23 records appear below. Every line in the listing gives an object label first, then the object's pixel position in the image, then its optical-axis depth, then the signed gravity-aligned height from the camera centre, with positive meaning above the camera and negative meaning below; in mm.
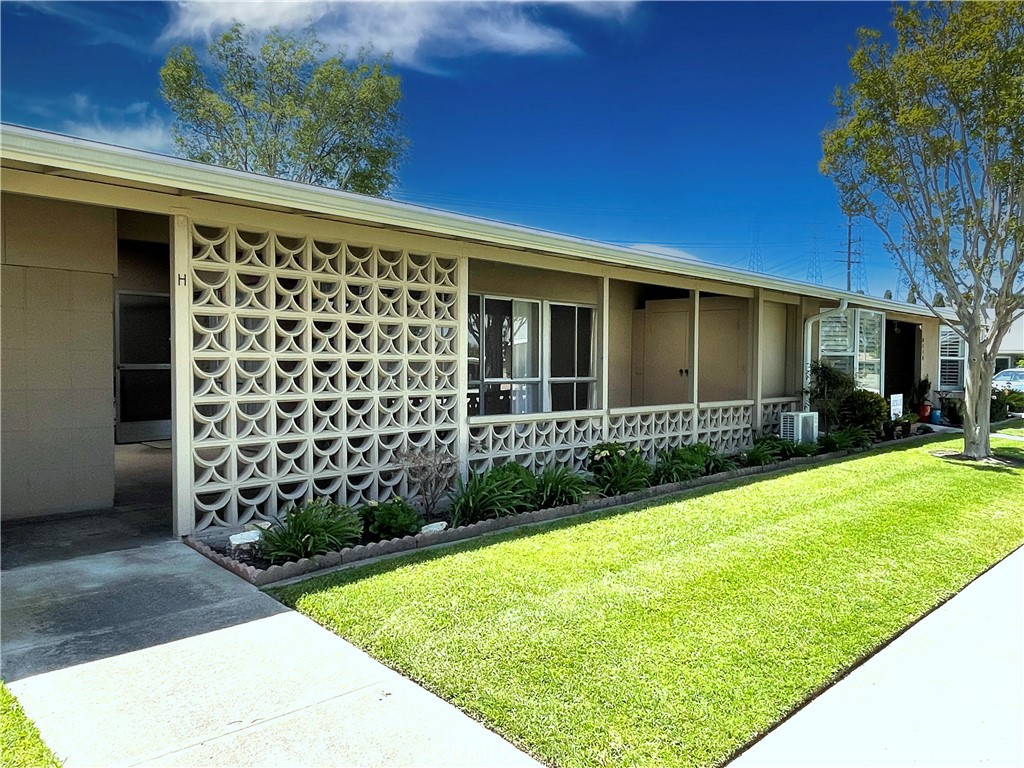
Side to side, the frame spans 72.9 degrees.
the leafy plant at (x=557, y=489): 7270 -1272
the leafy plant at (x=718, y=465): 9422 -1295
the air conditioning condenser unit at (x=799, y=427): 11727 -956
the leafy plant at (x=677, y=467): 8748 -1235
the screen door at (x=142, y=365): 10125 +19
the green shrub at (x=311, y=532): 5195 -1287
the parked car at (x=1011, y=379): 25697 -232
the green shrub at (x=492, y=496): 6573 -1241
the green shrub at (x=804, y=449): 10969 -1237
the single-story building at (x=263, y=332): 5523 +339
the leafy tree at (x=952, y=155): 9711 +3357
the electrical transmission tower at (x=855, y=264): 34594 +5550
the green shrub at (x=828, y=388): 12664 -299
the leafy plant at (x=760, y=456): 10227 -1260
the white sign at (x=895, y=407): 13828 -700
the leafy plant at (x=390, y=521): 5902 -1309
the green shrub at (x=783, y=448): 10852 -1209
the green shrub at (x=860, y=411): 12891 -727
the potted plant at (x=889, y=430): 13719 -1148
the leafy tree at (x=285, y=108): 24453 +9390
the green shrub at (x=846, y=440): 11656 -1172
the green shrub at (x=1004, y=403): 17688 -813
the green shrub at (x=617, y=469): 8039 -1191
